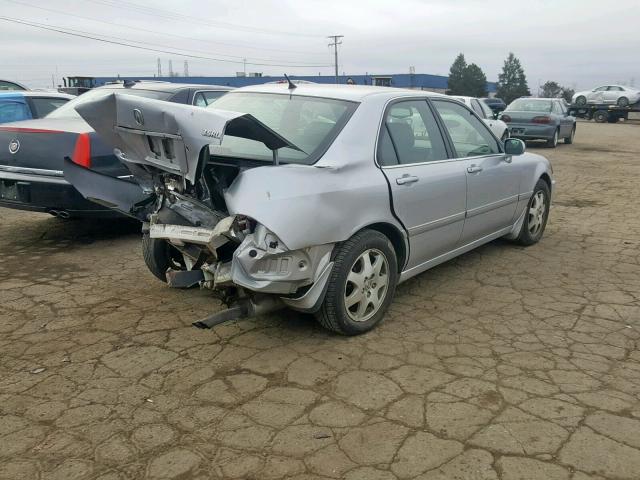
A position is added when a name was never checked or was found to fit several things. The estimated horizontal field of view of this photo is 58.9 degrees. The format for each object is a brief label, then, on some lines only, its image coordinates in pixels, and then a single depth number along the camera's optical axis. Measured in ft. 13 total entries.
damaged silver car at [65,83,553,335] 10.32
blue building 163.95
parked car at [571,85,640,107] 106.52
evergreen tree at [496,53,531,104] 253.03
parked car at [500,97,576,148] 55.52
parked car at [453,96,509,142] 42.11
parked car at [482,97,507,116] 102.32
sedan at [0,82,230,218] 17.19
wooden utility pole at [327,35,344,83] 222.07
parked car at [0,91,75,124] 26.71
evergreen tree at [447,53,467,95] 227.40
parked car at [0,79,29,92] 39.73
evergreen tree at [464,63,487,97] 227.38
